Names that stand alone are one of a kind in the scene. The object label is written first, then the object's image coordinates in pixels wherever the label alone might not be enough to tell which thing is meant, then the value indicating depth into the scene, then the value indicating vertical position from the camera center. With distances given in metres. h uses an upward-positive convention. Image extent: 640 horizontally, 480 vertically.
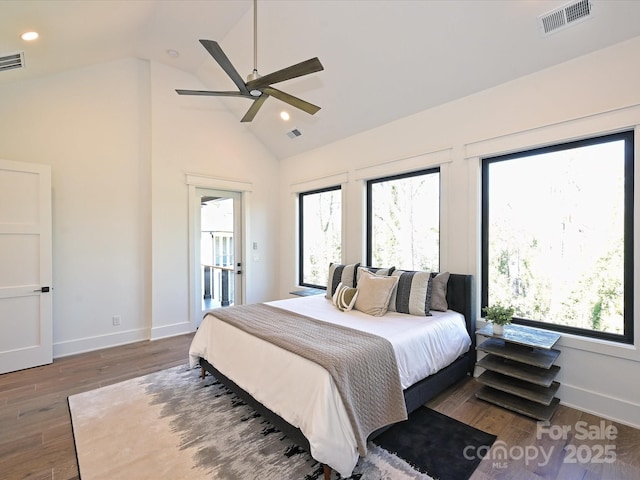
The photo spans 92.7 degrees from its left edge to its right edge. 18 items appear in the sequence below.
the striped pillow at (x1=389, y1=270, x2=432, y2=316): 2.99 -0.57
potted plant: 2.71 -0.71
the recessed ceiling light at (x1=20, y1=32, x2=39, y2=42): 2.69 +1.82
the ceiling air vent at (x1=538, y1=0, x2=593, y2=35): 2.22 +1.67
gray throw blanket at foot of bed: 1.81 -0.80
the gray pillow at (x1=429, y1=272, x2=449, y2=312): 3.12 -0.56
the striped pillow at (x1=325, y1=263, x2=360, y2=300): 3.85 -0.50
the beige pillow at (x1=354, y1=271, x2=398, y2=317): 3.06 -0.58
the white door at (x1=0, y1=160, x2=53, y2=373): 3.31 -0.30
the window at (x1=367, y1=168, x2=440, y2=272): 3.73 +0.22
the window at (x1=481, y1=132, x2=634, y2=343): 2.49 +0.01
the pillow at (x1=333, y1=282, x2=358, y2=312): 3.22 -0.65
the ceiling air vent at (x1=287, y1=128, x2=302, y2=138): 4.87 +1.70
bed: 1.73 -0.97
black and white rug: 1.89 -1.44
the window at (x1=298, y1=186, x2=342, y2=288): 4.97 +0.07
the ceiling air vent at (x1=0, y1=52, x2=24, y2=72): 2.91 +1.75
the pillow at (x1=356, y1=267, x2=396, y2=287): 3.53 -0.39
